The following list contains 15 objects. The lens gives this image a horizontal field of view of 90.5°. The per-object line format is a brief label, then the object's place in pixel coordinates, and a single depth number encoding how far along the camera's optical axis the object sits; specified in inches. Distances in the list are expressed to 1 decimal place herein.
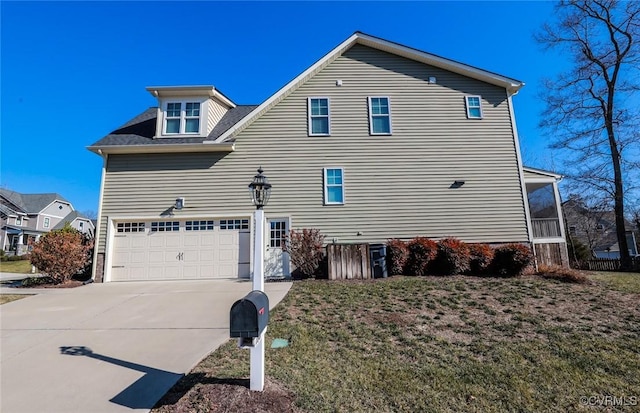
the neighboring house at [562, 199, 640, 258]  870.4
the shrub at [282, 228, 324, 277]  398.0
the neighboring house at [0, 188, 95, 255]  1182.3
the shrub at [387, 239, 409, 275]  390.3
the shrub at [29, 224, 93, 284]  386.0
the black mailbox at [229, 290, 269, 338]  119.9
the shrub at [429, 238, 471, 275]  381.7
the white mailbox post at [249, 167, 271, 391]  127.5
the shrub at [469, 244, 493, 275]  385.4
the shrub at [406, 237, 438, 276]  386.6
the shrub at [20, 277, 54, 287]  393.0
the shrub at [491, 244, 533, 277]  375.9
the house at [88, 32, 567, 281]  438.0
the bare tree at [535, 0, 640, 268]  617.9
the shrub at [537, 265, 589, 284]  342.0
